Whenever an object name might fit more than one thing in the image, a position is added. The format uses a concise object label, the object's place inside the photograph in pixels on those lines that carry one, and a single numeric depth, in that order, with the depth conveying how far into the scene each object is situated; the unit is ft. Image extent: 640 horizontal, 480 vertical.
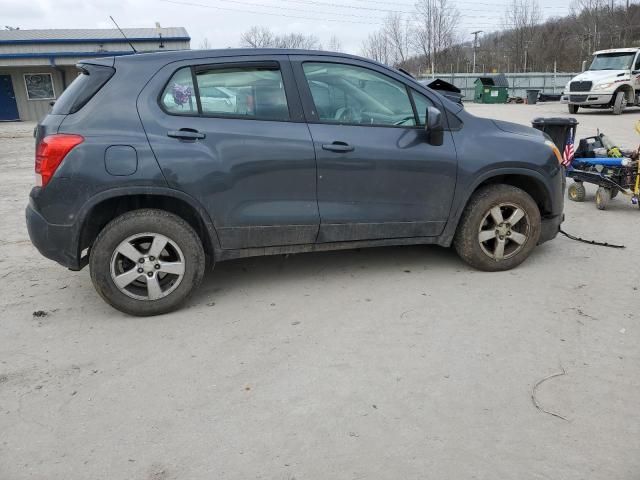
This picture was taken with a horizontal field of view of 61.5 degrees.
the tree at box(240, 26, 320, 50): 189.09
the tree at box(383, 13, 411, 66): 201.98
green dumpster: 116.16
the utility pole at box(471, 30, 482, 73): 192.75
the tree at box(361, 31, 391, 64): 208.70
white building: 95.45
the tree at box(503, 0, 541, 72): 192.75
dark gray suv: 12.28
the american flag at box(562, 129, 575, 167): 23.61
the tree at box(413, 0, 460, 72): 184.44
